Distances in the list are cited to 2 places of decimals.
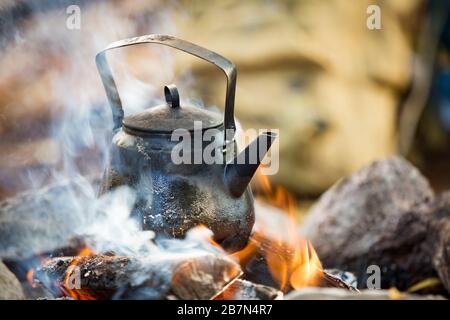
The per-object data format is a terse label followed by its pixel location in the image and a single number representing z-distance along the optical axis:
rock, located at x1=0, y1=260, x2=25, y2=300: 2.10
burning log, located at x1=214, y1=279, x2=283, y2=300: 1.90
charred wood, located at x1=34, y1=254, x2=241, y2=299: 1.83
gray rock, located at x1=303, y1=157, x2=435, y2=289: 2.71
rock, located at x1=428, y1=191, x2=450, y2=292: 2.44
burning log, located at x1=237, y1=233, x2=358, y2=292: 2.07
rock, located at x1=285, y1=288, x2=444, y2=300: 2.03
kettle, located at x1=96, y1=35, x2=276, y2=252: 1.94
